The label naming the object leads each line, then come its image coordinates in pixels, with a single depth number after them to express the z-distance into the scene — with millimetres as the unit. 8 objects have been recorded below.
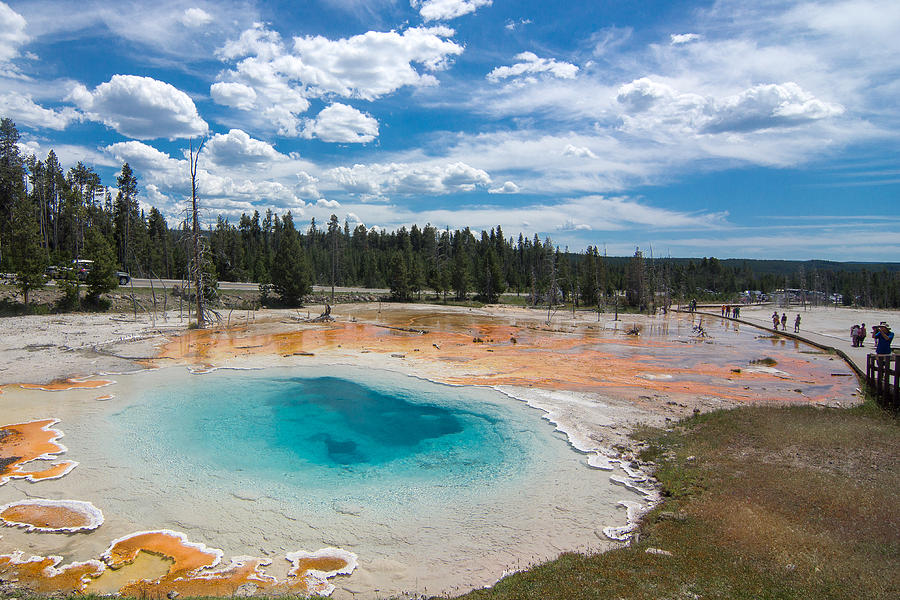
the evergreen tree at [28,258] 33562
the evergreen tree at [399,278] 70250
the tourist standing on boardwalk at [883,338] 18047
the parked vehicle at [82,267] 37172
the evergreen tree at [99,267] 36812
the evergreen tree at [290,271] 55188
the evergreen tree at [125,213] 64438
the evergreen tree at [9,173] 49938
